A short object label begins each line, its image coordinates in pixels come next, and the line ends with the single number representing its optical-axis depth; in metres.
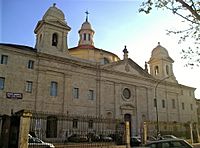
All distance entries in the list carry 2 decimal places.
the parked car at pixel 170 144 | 8.61
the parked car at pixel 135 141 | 17.93
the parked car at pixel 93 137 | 15.01
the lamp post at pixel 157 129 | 19.80
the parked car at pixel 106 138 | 15.34
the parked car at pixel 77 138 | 15.01
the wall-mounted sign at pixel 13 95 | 18.75
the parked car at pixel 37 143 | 12.02
